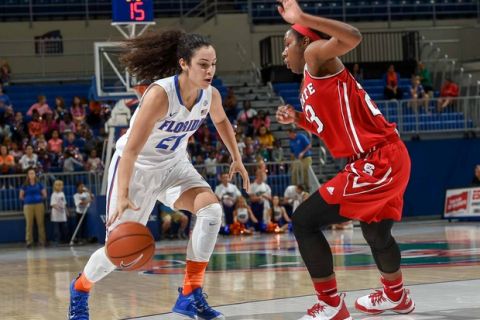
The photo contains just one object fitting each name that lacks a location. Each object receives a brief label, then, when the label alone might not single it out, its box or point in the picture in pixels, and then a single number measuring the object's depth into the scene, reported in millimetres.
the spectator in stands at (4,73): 22703
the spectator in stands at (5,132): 19766
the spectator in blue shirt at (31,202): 18031
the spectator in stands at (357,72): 23984
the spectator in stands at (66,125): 20469
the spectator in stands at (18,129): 20156
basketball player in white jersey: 5918
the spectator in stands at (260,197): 18823
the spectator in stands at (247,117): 21641
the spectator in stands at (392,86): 22844
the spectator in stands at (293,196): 18906
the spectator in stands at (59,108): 20778
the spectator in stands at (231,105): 22234
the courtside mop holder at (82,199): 18203
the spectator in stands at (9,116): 20547
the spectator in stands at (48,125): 20375
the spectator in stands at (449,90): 22778
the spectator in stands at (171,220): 18188
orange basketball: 5746
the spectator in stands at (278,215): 18906
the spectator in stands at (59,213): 17953
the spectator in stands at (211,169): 19312
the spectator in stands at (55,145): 19594
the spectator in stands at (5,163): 18516
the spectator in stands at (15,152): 19042
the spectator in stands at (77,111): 20844
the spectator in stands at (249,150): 19984
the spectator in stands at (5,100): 20998
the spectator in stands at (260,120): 21422
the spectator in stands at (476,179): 19578
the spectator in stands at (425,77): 24158
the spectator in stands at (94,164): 18969
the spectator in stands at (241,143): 19938
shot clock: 15922
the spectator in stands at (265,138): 20803
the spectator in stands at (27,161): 18656
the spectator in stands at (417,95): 21688
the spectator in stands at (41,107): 20781
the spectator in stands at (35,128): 19986
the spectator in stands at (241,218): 18516
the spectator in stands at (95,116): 21297
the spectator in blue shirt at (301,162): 19453
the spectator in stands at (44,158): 19312
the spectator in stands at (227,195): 18453
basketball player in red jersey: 5719
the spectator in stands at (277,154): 20438
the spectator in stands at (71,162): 19125
